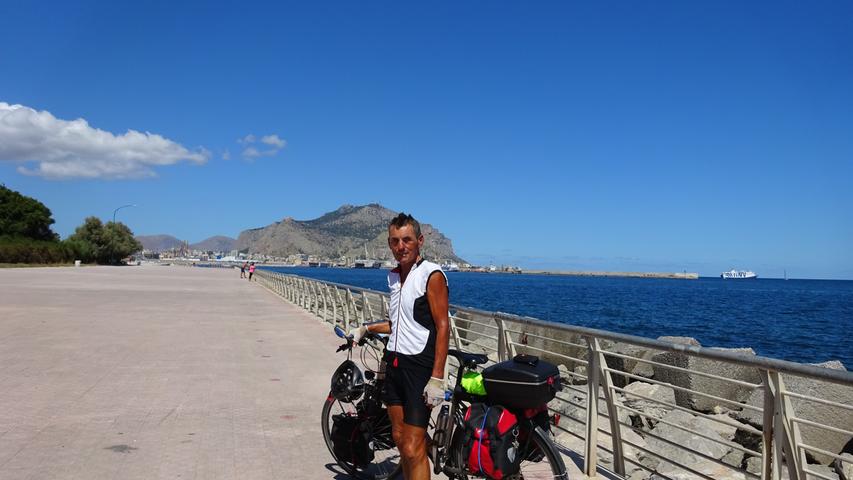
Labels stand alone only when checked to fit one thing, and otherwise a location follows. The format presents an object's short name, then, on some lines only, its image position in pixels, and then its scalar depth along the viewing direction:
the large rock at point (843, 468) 7.54
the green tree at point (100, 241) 95.31
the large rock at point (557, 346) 13.10
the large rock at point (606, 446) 6.37
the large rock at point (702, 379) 10.29
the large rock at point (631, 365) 12.98
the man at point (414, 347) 3.88
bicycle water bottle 4.12
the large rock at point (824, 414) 7.79
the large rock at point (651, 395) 9.84
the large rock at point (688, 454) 5.81
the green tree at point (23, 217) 80.56
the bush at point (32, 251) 68.44
